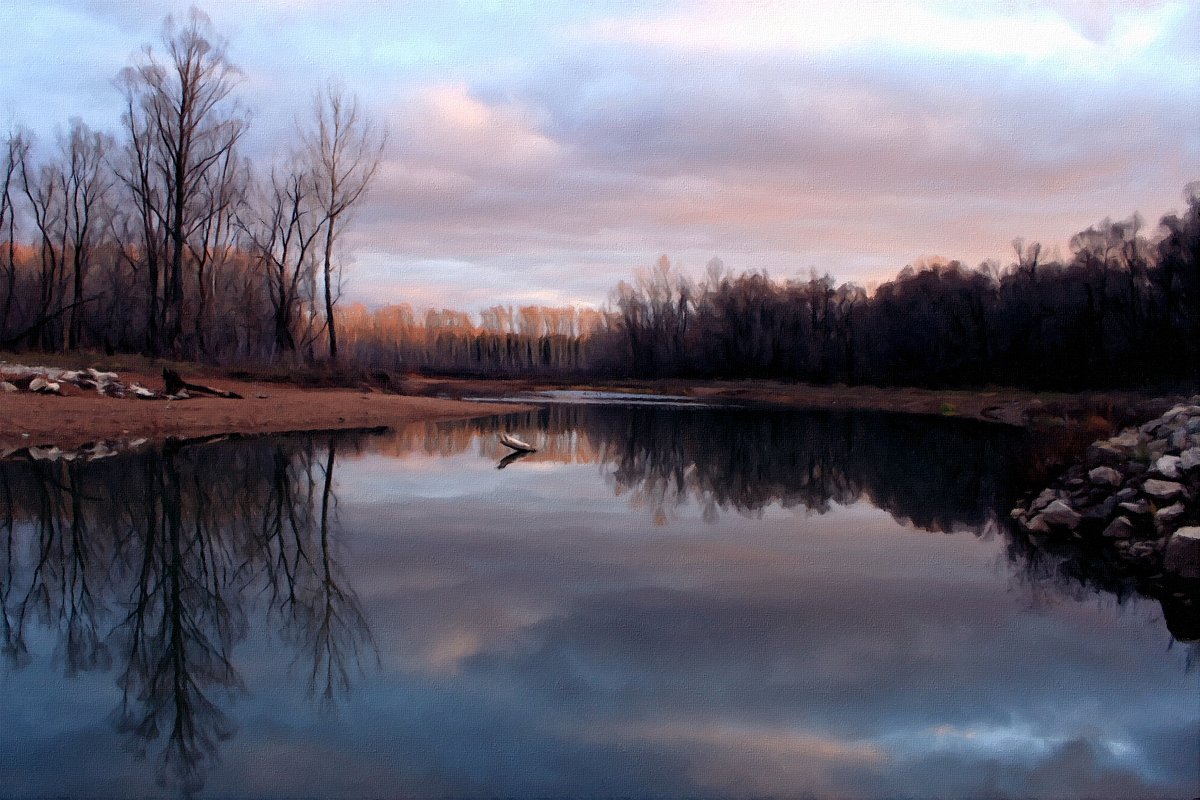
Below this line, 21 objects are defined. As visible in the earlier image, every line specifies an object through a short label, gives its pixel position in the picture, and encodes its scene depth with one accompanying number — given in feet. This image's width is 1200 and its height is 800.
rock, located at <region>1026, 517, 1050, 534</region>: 33.09
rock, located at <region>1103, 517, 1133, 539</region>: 30.14
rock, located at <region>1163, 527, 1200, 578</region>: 25.61
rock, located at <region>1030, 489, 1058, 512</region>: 35.30
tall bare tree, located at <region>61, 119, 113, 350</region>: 135.85
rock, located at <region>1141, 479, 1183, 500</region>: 29.94
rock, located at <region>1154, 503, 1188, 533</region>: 28.73
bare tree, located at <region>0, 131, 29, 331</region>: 132.87
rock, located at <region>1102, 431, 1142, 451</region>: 40.66
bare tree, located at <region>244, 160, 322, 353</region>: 126.82
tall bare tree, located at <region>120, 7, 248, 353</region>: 100.17
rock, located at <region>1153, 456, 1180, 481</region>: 31.08
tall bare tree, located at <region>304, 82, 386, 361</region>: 123.24
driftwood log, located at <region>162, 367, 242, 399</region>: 75.10
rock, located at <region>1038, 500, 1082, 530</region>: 32.81
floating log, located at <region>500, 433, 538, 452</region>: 59.72
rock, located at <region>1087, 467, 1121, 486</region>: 34.45
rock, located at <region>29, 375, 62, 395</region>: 64.44
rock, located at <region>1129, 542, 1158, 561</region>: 27.96
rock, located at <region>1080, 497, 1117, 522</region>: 32.12
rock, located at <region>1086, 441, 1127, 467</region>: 37.98
